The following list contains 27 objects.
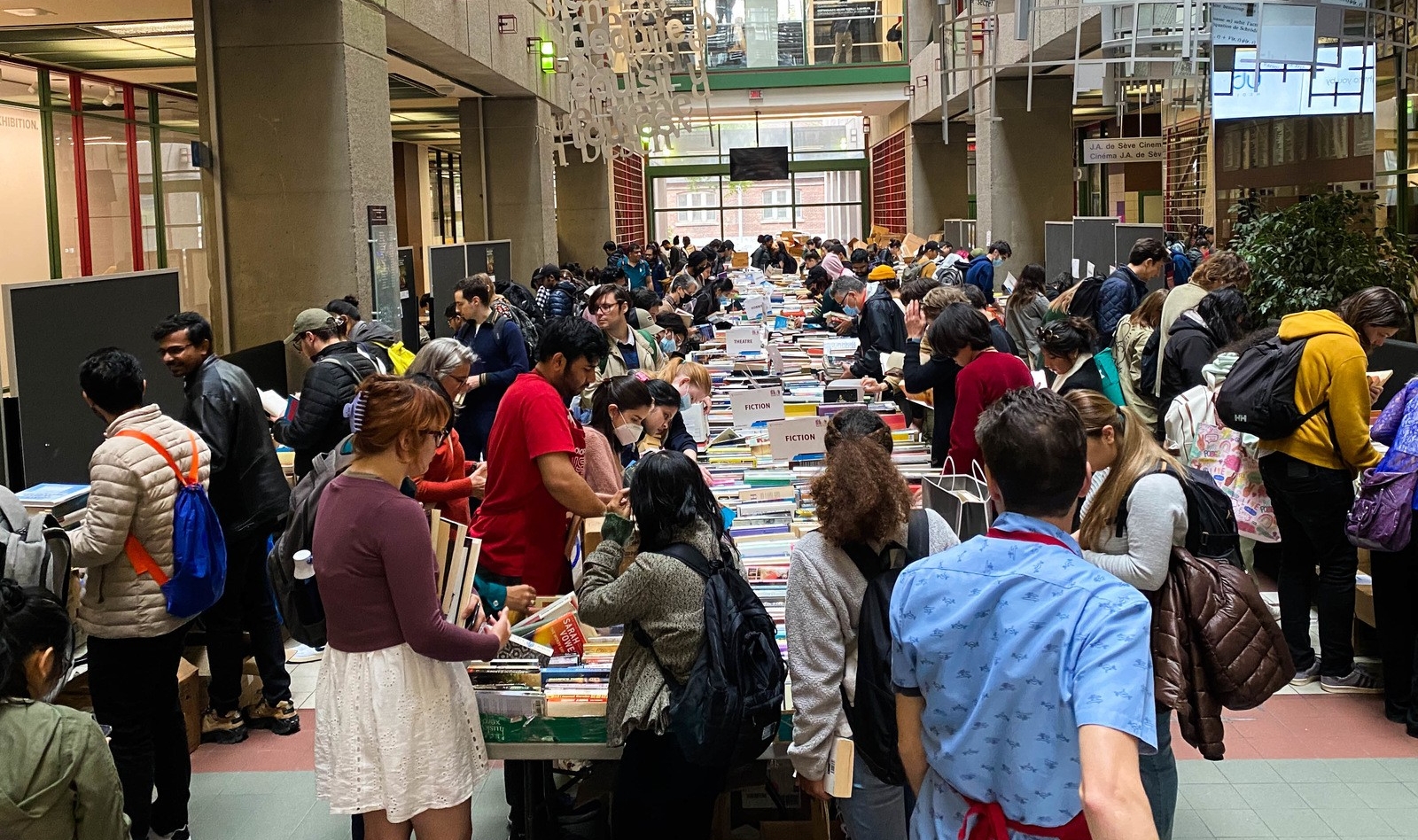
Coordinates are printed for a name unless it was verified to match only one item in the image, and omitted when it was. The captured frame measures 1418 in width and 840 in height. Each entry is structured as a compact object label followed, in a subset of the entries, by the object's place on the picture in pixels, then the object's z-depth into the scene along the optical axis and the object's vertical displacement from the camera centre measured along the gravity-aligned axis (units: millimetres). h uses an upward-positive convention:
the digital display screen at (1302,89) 9064 +1278
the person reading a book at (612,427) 4777 -509
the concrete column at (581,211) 25062 +1483
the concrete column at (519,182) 17781 +1471
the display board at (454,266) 12188 +265
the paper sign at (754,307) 13836 -230
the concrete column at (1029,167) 18484 +1571
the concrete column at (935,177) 29656 +2312
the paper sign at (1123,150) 17281 +1645
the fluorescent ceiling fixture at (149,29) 10430 +2154
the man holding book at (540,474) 4340 -605
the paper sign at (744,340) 10258 -419
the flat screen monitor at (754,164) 37062 +3385
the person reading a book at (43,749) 2619 -888
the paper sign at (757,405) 6629 -598
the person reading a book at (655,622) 3266 -818
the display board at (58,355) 5307 -213
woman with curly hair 3098 -709
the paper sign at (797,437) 5602 -640
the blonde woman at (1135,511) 3320 -597
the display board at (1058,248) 14617 +329
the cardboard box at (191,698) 5328 -1597
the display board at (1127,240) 12240 +339
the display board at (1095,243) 13158 +342
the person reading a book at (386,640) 3098 -817
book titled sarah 3875 -990
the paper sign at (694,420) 6328 -631
